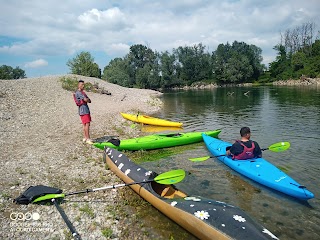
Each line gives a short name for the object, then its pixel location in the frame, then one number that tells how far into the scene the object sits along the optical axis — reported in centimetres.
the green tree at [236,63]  7531
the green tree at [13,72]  8219
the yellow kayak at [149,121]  1489
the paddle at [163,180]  532
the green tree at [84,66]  5447
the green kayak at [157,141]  975
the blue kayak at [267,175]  576
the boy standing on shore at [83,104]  909
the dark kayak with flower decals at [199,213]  390
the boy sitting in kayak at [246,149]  738
